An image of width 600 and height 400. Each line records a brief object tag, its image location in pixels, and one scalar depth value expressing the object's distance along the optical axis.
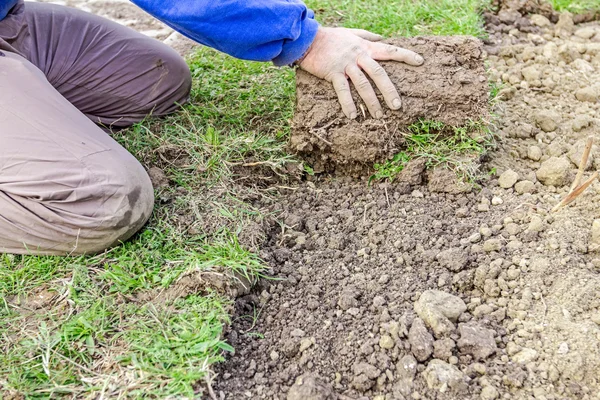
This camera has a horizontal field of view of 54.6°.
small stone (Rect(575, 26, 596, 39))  3.41
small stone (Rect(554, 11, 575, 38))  3.44
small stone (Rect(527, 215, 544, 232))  2.04
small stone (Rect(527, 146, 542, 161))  2.42
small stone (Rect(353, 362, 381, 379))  1.64
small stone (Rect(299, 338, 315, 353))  1.75
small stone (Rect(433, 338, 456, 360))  1.67
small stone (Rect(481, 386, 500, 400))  1.56
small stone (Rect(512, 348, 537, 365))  1.65
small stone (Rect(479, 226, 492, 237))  2.07
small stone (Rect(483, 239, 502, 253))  2.00
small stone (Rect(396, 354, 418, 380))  1.64
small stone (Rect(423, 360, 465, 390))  1.59
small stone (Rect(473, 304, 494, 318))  1.81
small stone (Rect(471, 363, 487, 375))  1.63
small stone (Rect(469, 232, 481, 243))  2.07
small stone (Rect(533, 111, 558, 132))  2.59
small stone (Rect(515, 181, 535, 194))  2.25
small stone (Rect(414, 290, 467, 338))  1.73
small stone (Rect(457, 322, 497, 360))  1.67
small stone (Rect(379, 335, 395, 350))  1.72
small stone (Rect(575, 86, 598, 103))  2.77
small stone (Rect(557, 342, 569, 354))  1.63
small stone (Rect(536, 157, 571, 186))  2.25
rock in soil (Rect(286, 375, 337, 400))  1.57
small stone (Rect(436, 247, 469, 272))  1.96
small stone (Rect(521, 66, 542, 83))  2.92
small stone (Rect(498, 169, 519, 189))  2.29
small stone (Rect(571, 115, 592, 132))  2.54
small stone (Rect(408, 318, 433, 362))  1.67
